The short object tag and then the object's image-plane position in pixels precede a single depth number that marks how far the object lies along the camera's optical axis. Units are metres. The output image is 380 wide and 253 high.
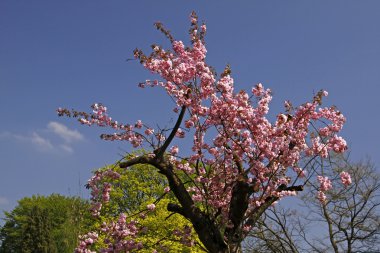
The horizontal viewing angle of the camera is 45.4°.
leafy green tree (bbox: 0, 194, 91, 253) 39.09
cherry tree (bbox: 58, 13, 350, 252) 8.70
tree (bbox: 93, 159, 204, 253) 27.33
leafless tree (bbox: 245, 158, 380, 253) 19.92
